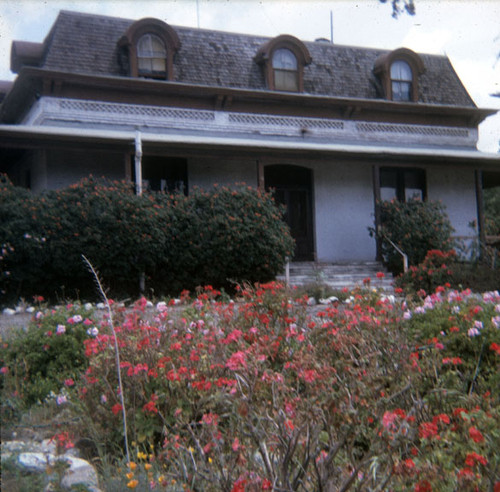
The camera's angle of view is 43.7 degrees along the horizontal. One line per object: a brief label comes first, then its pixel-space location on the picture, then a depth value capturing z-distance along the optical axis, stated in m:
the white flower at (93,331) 5.17
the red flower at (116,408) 3.64
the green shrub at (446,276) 10.22
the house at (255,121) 14.59
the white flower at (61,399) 4.29
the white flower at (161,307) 5.27
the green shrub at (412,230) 15.07
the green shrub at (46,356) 5.06
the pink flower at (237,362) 3.41
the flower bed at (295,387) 2.49
